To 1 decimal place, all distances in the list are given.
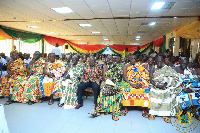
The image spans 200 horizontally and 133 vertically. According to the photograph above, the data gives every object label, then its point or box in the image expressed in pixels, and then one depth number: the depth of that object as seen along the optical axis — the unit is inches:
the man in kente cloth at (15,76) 167.3
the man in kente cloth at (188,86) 126.9
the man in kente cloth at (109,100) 132.2
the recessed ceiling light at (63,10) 206.4
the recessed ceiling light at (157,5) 181.5
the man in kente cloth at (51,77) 165.8
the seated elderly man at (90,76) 153.5
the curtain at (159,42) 465.2
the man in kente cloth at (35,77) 164.9
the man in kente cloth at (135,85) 132.4
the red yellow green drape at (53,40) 502.1
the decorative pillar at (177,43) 348.2
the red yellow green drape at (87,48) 662.5
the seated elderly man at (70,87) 154.4
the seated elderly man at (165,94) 125.8
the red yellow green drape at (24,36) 331.1
